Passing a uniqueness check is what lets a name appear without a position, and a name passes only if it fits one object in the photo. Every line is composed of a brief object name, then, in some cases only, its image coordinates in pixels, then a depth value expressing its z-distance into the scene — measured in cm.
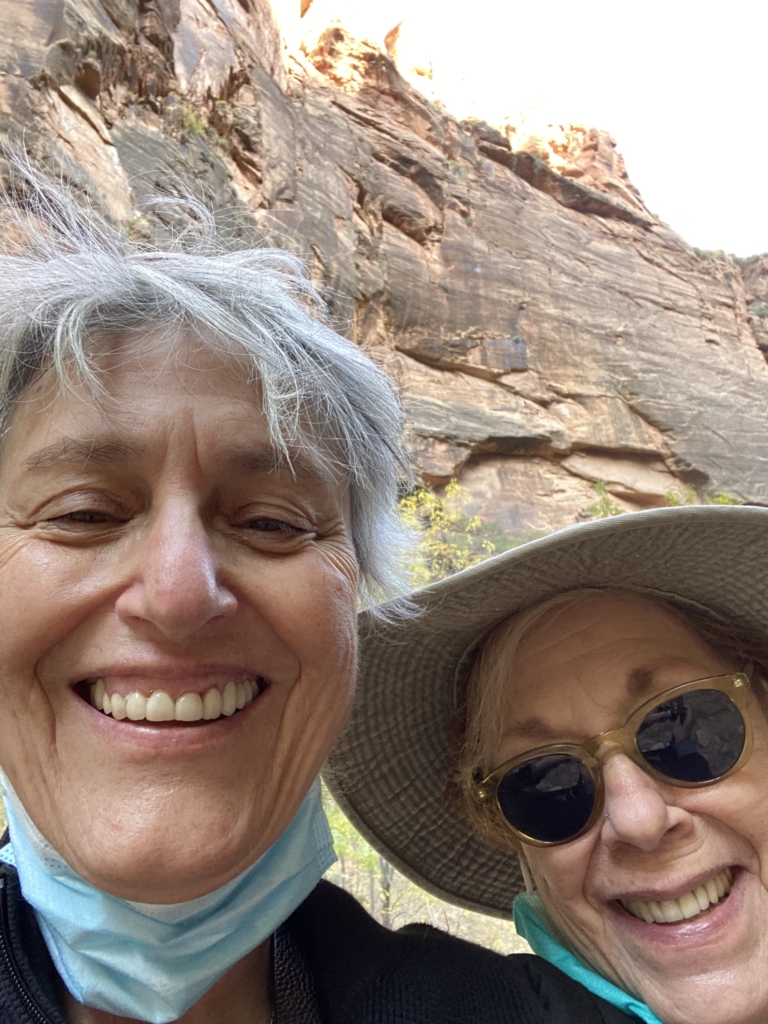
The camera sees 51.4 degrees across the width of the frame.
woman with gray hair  25
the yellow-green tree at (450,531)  830
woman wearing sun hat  30
